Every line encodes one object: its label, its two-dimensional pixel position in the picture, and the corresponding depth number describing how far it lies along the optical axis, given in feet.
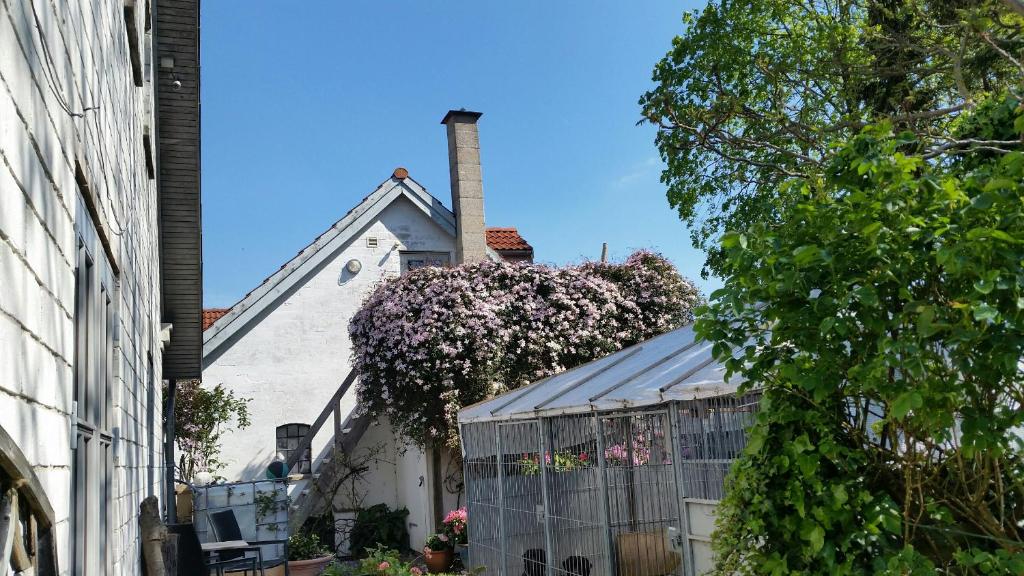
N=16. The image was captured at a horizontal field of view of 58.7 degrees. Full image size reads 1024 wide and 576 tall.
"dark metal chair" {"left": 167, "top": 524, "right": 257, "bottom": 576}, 28.66
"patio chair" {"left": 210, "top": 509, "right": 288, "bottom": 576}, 37.96
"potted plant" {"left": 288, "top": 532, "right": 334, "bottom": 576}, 45.19
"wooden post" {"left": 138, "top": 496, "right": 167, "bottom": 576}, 17.37
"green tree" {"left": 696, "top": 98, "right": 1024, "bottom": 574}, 10.13
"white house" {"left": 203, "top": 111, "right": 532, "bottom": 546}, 57.31
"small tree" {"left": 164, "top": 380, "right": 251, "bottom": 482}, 54.54
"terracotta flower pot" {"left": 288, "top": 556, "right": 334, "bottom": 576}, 45.03
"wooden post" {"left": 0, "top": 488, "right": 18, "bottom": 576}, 4.78
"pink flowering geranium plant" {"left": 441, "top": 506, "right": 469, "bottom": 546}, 43.96
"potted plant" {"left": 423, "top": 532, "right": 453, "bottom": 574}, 44.19
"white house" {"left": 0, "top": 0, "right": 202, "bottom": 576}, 6.04
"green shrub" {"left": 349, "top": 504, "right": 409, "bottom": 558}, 53.11
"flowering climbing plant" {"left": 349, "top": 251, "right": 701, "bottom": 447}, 47.34
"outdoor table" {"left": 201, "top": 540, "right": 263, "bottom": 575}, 32.42
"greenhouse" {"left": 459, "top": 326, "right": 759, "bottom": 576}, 20.67
